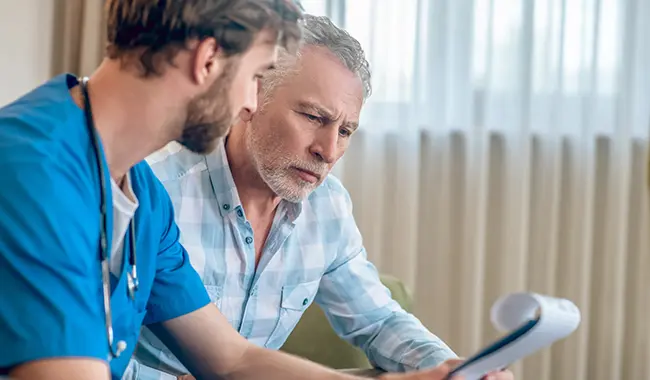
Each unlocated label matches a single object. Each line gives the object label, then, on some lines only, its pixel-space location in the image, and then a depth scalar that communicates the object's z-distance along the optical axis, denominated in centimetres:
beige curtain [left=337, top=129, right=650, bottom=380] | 242
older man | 175
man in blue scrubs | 131
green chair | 198
